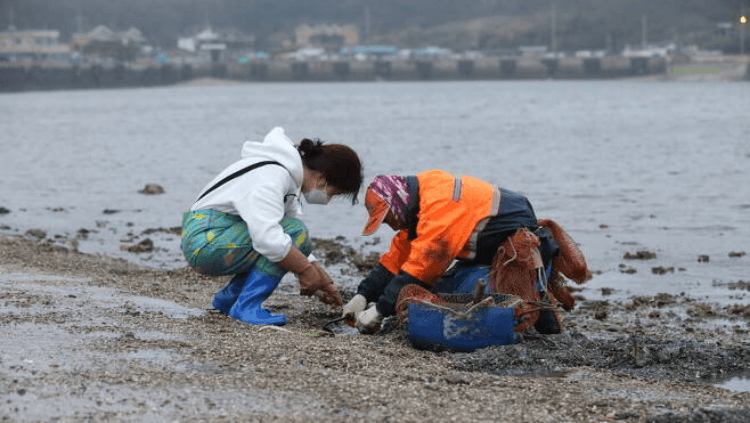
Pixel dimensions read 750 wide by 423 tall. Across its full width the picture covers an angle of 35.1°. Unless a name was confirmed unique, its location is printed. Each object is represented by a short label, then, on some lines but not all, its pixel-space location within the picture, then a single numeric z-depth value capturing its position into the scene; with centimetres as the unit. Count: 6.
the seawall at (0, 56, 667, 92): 15562
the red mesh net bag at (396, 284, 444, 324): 625
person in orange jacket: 617
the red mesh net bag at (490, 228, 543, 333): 623
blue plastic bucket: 613
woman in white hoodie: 625
